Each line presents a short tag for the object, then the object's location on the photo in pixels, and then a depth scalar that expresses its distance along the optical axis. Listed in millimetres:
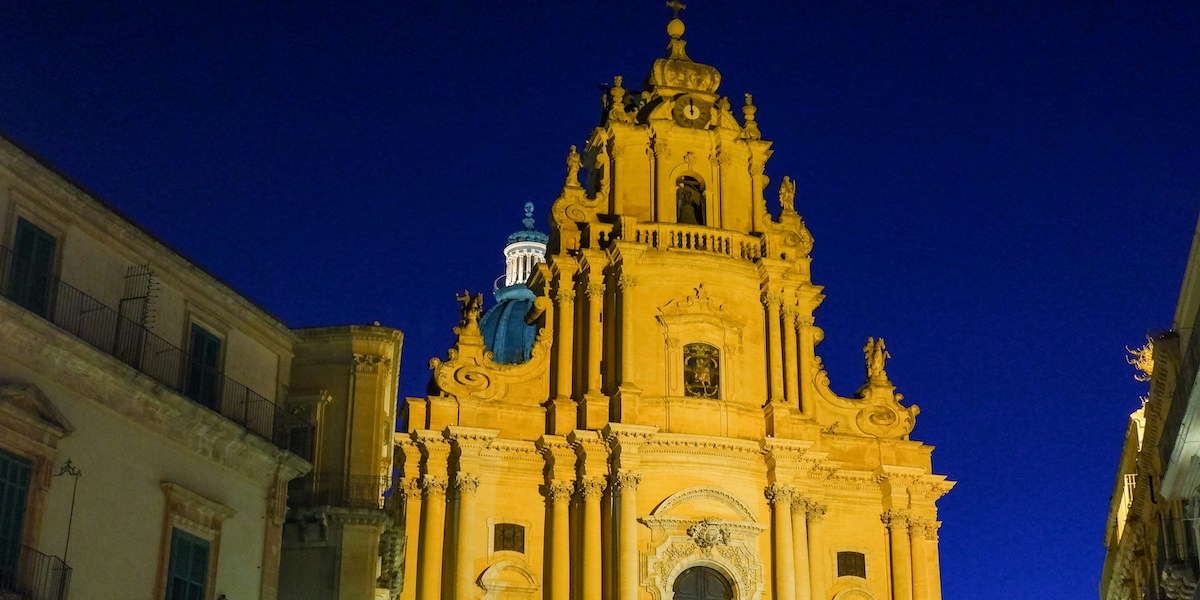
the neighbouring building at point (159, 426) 21578
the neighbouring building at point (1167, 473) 29484
